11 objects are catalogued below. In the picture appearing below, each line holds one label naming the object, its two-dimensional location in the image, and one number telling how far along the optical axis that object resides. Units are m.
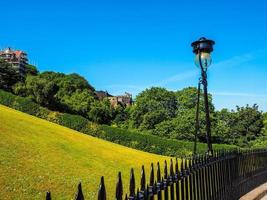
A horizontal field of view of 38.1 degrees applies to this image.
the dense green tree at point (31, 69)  125.19
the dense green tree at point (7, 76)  86.13
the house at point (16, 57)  150.90
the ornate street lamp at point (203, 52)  10.68
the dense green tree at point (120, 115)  93.75
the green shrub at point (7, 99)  42.38
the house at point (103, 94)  160.07
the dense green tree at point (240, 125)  63.94
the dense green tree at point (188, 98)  72.62
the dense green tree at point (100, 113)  88.44
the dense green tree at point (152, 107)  71.88
